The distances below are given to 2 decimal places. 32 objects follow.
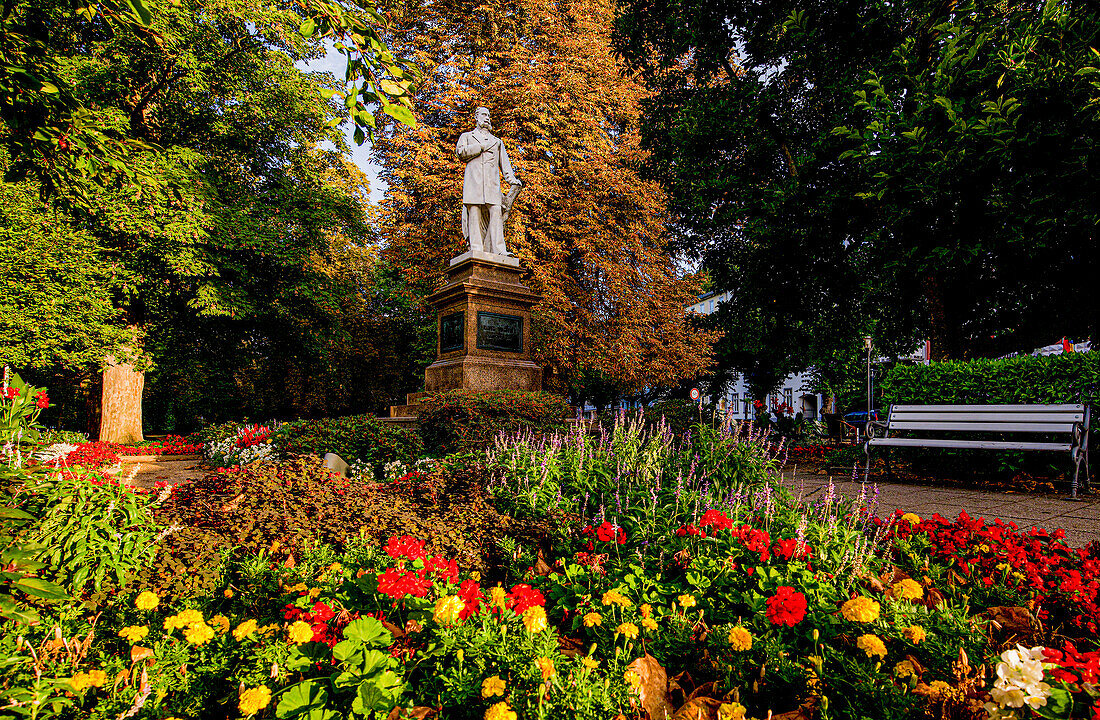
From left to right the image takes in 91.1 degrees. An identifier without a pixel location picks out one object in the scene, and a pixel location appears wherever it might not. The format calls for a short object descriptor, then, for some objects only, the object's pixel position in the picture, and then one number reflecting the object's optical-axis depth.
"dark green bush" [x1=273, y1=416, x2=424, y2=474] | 6.84
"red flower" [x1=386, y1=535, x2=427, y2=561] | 2.23
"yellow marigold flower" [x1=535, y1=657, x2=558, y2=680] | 1.54
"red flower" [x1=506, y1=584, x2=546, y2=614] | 1.99
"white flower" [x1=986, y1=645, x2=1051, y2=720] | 1.26
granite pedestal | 8.23
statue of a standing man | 9.61
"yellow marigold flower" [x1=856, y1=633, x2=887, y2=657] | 1.76
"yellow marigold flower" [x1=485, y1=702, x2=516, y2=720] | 1.43
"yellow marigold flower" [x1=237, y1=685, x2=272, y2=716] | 1.40
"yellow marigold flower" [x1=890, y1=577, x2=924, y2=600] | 2.13
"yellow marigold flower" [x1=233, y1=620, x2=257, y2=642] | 1.75
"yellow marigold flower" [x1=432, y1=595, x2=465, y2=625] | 1.81
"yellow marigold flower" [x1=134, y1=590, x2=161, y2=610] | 1.89
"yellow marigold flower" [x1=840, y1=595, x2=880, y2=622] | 1.86
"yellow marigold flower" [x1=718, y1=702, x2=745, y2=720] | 1.60
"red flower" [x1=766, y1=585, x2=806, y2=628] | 1.93
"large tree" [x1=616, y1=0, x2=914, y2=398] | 8.98
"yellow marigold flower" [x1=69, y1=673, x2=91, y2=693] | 1.59
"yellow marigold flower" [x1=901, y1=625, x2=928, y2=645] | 1.86
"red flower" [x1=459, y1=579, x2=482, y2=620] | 2.00
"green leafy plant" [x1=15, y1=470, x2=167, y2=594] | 2.11
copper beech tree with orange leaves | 15.04
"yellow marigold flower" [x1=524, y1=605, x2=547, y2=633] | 1.73
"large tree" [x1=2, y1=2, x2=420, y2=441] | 12.60
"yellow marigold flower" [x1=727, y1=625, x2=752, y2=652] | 1.87
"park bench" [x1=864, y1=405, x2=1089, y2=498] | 5.60
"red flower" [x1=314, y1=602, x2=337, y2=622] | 1.87
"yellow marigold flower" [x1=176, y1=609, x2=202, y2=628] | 1.82
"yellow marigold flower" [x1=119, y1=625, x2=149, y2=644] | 1.77
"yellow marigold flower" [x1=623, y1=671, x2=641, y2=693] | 1.68
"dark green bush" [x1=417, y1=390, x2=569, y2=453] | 6.27
